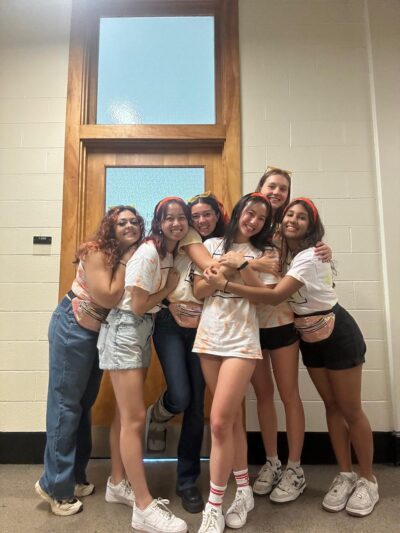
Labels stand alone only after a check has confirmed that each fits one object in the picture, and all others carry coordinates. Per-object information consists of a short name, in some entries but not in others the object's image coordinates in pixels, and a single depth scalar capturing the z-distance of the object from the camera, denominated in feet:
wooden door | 8.20
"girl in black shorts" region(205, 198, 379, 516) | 5.52
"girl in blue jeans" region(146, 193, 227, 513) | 5.56
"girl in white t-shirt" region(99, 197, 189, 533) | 5.06
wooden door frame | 7.86
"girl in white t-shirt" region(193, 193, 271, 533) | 4.88
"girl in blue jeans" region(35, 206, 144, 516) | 5.48
